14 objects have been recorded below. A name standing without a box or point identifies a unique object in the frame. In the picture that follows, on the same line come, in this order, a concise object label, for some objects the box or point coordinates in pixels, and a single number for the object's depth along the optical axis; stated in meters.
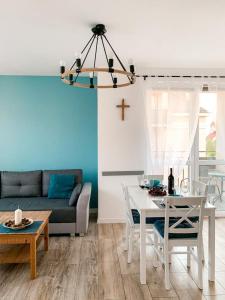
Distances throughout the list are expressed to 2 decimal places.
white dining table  2.57
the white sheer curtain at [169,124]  4.50
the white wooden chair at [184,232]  2.45
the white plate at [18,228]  2.78
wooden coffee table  2.69
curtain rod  4.53
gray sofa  3.85
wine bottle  3.09
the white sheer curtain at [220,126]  4.62
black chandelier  2.32
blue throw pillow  4.36
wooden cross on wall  4.48
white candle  2.87
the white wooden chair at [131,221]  3.00
